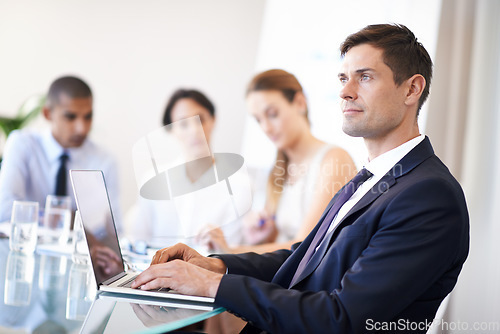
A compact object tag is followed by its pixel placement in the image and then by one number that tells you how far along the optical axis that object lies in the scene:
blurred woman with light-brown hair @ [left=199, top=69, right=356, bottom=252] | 2.65
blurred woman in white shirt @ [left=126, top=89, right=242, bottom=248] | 1.96
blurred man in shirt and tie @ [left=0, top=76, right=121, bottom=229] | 3.36
